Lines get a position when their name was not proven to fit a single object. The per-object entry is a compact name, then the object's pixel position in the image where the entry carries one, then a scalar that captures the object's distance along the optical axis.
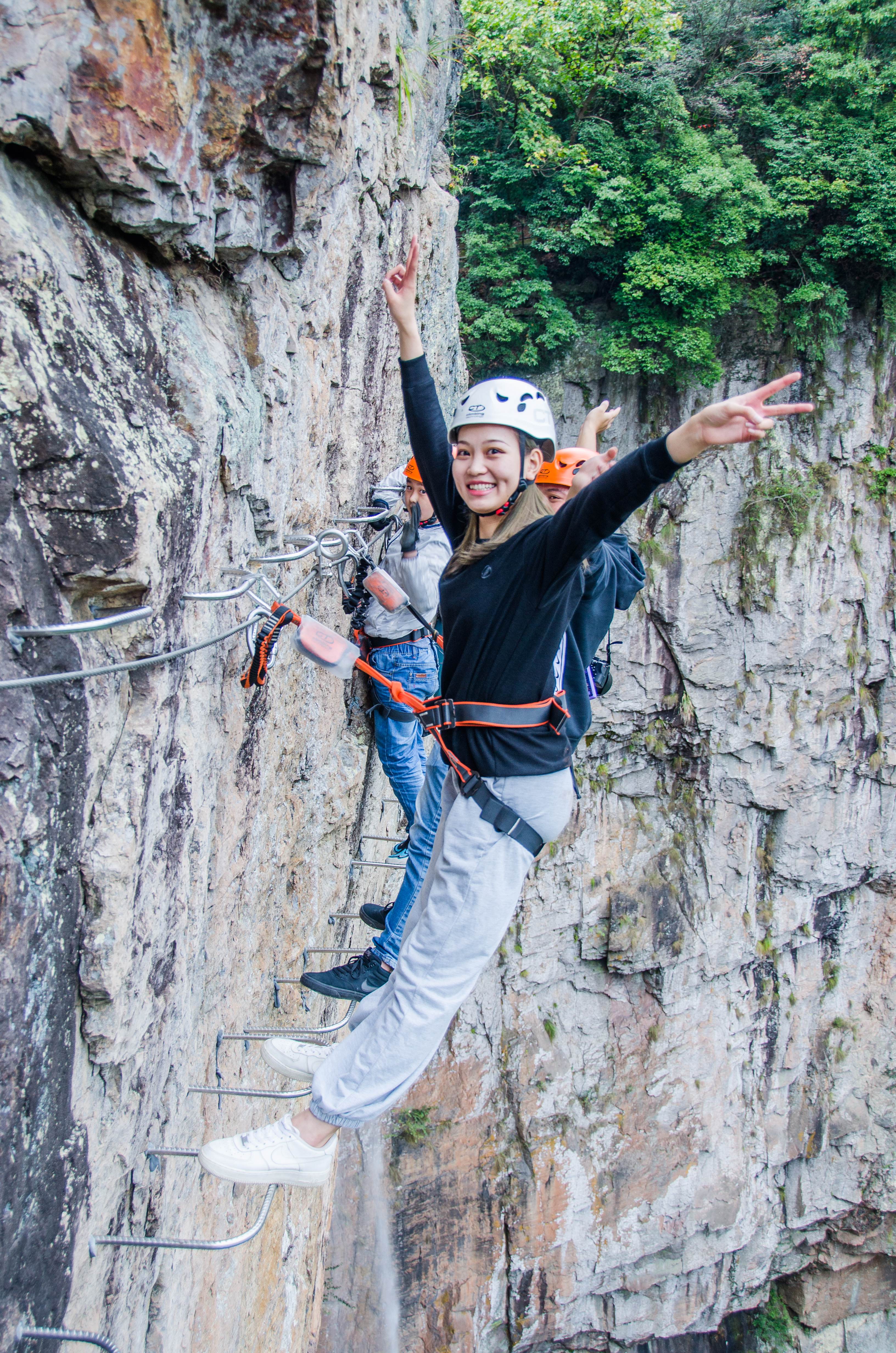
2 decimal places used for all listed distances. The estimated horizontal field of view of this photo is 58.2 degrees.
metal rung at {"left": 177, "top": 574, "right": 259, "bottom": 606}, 2.00
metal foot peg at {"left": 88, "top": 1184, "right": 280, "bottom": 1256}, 1.87
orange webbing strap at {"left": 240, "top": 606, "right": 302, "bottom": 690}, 2.44
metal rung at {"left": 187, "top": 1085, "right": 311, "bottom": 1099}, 2.17
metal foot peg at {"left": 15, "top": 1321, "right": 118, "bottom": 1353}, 1.57
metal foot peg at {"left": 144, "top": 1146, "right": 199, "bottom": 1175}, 2.13
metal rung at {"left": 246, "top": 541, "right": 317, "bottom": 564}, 2.32
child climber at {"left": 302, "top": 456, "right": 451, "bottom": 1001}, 4.32
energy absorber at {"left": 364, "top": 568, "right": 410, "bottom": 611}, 3.81
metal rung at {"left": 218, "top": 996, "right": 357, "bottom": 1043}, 2.61
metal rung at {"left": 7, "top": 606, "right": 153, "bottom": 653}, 1.54
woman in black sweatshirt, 2.11
